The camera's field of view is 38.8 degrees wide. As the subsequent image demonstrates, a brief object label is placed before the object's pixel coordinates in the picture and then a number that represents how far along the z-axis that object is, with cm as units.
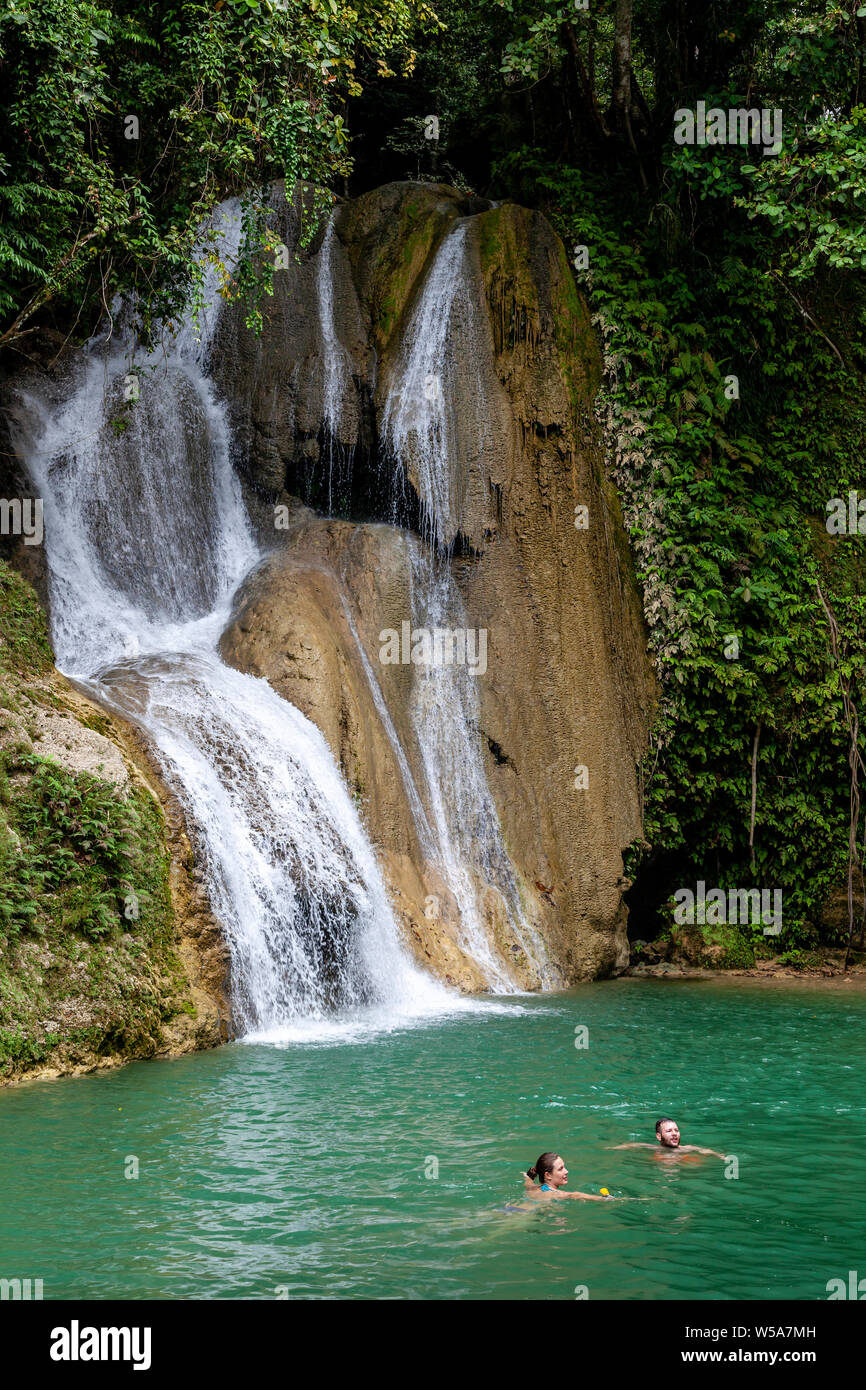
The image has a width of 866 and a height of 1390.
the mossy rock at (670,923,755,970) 1703
